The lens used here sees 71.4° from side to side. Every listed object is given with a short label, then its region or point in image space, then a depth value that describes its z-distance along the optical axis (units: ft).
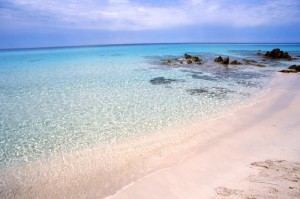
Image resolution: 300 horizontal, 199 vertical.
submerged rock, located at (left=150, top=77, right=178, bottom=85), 64.28
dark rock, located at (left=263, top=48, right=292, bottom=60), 146.53
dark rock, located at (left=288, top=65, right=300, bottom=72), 85.24
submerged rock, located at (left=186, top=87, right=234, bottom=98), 48.61
